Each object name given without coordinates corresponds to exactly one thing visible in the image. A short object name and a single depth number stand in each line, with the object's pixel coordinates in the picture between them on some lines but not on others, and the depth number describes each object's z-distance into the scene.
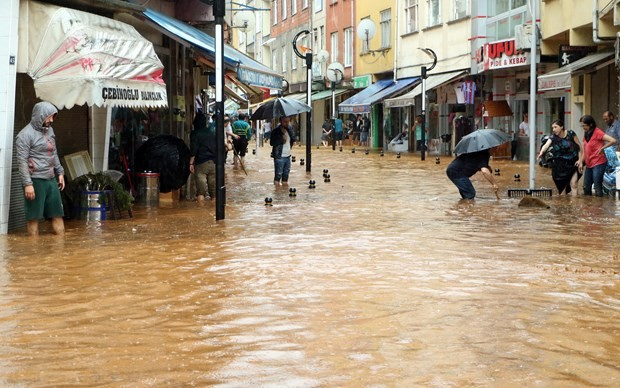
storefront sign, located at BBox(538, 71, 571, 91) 26.55
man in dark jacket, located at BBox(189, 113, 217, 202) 19.91
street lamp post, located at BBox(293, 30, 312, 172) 30.56
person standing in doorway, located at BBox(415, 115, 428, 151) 47.03
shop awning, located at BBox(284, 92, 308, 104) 60.60
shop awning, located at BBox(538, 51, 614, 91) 26.28
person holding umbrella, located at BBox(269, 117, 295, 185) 24.69
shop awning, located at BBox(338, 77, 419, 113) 47.22
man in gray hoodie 13.34
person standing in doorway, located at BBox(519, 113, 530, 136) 37.03
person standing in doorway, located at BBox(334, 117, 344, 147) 56.38
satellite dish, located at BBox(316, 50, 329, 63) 57.19
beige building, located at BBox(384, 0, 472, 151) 41.56
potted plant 15.69
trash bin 18.83
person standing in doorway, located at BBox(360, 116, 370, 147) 55.66
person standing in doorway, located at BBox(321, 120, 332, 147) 59.81
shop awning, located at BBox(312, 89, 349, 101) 57.82
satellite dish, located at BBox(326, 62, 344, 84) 53.94
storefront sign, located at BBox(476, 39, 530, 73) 34.73
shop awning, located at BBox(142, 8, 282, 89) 17.59
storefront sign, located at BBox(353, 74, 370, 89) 53.84
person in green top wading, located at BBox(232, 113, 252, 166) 33.19
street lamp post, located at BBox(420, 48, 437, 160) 39.09
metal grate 20.66
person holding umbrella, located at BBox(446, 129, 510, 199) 19.84
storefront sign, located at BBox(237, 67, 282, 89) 19.47
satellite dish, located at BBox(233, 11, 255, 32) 36.84
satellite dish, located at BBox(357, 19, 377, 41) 49.03
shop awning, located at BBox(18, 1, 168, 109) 13.83
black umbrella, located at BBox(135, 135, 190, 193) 19.17
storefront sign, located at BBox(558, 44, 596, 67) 28.02
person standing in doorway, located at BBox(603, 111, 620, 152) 21.28
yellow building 50.84
